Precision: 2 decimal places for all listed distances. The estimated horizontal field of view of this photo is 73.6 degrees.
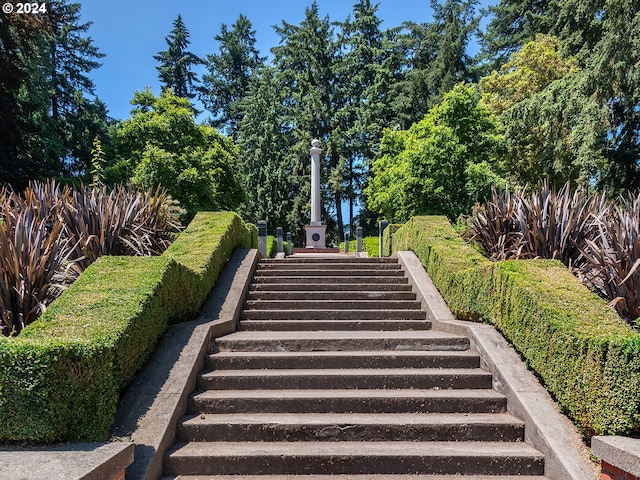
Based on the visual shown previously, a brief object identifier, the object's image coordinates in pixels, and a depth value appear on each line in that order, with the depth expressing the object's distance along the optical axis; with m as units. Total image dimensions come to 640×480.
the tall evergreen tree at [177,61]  38.38
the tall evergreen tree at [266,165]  31.39
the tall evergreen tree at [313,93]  31.89
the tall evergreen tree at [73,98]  26.22
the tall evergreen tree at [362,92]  31.25
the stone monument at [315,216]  23.00
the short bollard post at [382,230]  13.66
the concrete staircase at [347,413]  3.55
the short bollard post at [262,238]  13.34
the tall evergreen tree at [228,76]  40.00
